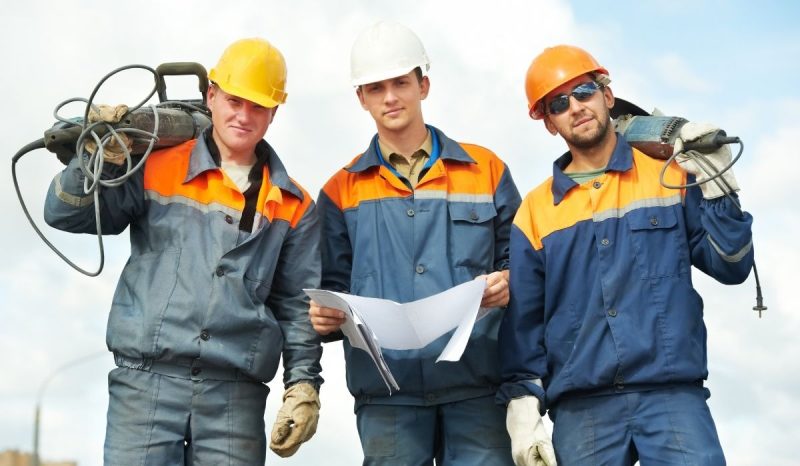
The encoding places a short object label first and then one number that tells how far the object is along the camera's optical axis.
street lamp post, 15.01
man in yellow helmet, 5.26
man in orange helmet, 5.14
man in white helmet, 5.60
